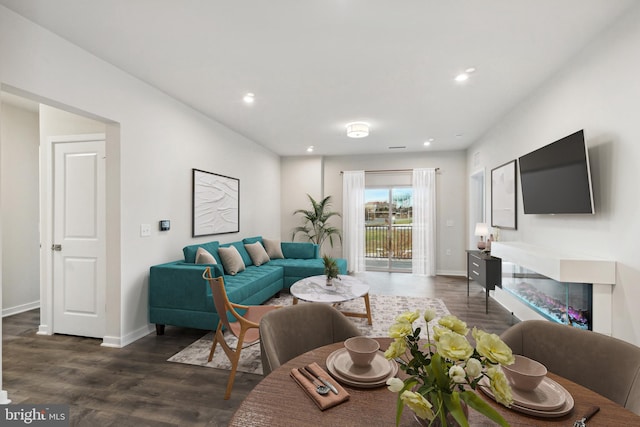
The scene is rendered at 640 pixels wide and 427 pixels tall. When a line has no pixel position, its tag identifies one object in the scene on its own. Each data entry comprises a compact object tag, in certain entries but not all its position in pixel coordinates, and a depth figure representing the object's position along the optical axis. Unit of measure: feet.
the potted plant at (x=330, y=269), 10.78
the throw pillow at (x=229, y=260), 12.59
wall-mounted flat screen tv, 7.63
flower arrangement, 1.97
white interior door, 9.90
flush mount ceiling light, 14.52
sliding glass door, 21.59
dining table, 2.61
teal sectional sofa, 9.69
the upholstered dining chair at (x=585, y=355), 3.52
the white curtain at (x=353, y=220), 21.59
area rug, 8.27
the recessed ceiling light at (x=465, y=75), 9.14
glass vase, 2.23
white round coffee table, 9.43
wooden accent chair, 6.98
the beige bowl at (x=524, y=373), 2.87
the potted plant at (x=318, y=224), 21.35
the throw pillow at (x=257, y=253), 15.31
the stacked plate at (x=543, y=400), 2.70
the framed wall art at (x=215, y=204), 12.91
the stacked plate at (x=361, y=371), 3.16
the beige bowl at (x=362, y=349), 3.32
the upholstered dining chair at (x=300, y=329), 4.50
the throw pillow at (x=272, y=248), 17.34
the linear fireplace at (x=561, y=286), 7.02
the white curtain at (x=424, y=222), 20.34
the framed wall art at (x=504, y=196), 12.24
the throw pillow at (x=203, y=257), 10.96
